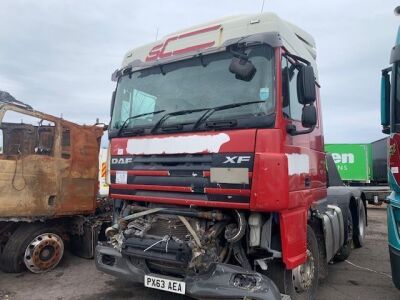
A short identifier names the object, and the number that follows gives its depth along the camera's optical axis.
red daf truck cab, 3.77
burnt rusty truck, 5.88
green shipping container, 18.02
